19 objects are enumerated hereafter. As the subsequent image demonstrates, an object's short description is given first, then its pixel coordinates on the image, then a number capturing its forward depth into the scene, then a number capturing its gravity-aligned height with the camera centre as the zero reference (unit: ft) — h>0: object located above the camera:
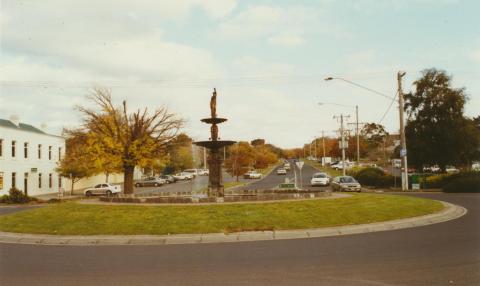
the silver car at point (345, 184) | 124.67 -3.88
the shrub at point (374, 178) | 148.15 -2.54
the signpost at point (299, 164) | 107.65 +1.61
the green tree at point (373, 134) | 328.70 +26.61
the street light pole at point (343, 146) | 187.18 +9.96
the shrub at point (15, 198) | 122.83 -6.61
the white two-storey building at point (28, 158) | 148.97 +5.47
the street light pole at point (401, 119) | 125.29 +13.93
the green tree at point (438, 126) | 150.92 +14.71
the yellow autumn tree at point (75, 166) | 158.75 +2.42
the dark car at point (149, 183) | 216.13 -5.09
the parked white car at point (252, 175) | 259.80 -2.42
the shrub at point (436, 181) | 131.03 -3.27
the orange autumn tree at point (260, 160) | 319.51 +7.77
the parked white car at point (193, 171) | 275.61 +0.45
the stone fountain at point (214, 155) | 78.69 +2.86
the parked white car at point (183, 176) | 260.03 -2.41
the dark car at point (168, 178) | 235.54 -3.29
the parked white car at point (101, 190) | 162.30 -6.17
